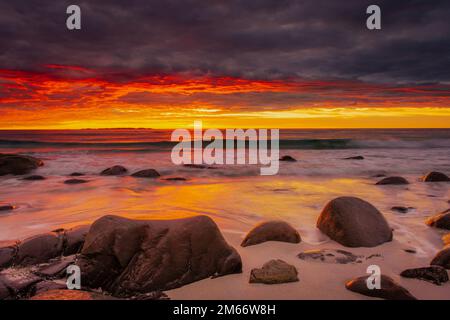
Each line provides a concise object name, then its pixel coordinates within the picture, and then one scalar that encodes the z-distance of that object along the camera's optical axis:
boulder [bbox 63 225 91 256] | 5.09
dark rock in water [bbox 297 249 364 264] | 4.91
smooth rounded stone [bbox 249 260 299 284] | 4.20
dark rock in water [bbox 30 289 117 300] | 3.42
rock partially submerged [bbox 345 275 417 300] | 3.70
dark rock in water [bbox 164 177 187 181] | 13.15
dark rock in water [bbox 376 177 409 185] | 11.80
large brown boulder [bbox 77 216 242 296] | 4.11
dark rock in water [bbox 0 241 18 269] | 4.65
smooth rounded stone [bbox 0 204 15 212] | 8.22
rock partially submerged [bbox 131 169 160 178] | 13.92
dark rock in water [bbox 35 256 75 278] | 4.39
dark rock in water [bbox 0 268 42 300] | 3.87
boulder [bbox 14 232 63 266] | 4.75
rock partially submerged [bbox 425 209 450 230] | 6.45
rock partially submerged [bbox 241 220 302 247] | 5.54
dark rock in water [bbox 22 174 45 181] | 13.13
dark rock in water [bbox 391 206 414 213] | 7.99
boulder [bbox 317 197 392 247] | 5.53
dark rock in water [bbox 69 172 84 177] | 14.40
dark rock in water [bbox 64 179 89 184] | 12.41
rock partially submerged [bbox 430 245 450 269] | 4.53
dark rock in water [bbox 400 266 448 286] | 4.11
